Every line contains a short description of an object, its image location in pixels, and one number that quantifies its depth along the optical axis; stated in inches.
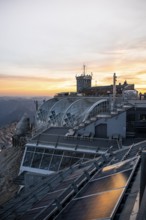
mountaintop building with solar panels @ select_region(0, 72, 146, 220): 299.1
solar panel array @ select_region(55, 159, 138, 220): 266.6
